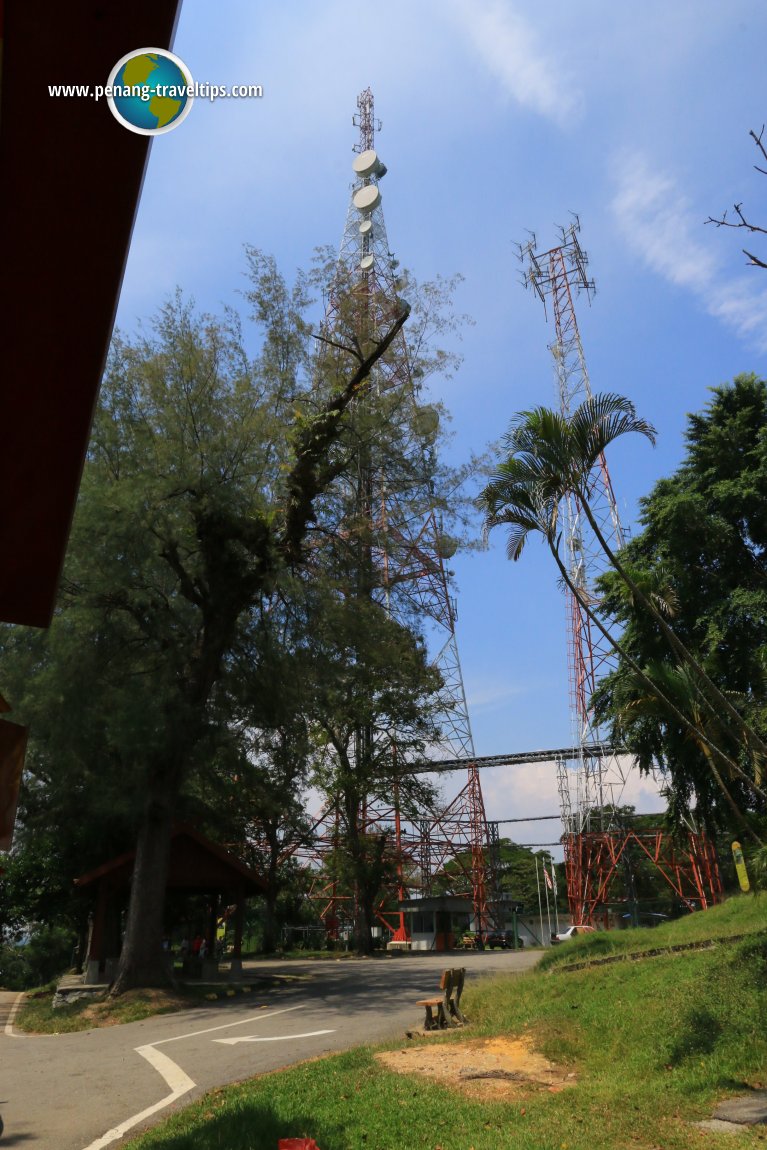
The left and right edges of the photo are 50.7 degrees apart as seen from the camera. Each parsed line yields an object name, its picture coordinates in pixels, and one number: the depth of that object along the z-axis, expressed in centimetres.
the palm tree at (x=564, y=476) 858
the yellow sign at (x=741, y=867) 1611
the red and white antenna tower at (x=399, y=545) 2083
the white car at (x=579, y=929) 3007
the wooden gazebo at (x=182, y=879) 1977
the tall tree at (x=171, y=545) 1583
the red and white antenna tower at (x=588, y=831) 3362
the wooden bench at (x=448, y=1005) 1016
